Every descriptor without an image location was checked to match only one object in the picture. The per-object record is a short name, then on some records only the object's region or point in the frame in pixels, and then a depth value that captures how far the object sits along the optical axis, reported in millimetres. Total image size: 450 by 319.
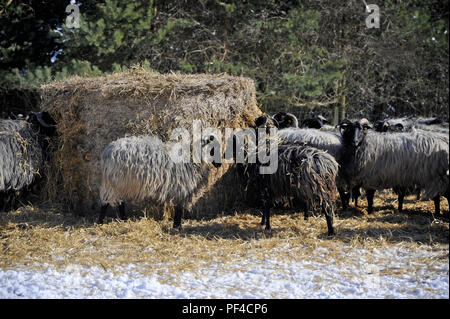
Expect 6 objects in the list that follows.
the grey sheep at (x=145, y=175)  11609
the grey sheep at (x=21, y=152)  13680
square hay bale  13086
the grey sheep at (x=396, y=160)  12945
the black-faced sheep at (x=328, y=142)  14312
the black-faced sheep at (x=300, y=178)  11172
